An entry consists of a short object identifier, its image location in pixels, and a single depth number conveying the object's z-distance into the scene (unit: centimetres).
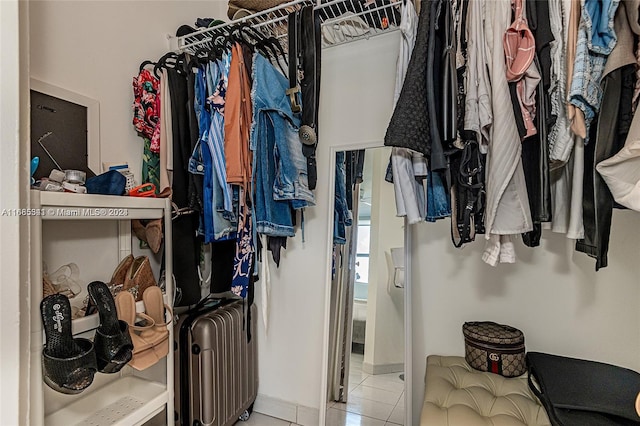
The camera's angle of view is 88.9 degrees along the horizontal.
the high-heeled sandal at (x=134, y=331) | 112
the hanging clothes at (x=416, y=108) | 100
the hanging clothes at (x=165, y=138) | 143
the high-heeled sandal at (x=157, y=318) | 120
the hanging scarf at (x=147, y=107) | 148
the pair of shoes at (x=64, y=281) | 107
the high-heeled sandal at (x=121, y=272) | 130
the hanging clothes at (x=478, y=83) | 96
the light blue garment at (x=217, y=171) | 136
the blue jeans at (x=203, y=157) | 141
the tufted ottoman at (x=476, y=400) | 108
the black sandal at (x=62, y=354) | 90
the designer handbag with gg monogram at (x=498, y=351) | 131
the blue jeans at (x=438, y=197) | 113
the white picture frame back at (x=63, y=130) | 115
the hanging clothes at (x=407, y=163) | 113
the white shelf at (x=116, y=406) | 114
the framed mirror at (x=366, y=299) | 158
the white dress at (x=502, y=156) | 93
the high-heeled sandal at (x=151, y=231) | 136
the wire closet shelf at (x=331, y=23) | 142
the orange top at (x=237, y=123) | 133
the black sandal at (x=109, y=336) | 102
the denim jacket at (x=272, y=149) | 133
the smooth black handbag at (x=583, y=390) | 98
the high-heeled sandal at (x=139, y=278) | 126
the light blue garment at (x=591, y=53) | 85
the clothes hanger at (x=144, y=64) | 152
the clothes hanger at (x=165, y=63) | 149
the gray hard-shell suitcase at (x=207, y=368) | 149
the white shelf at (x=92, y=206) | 94
